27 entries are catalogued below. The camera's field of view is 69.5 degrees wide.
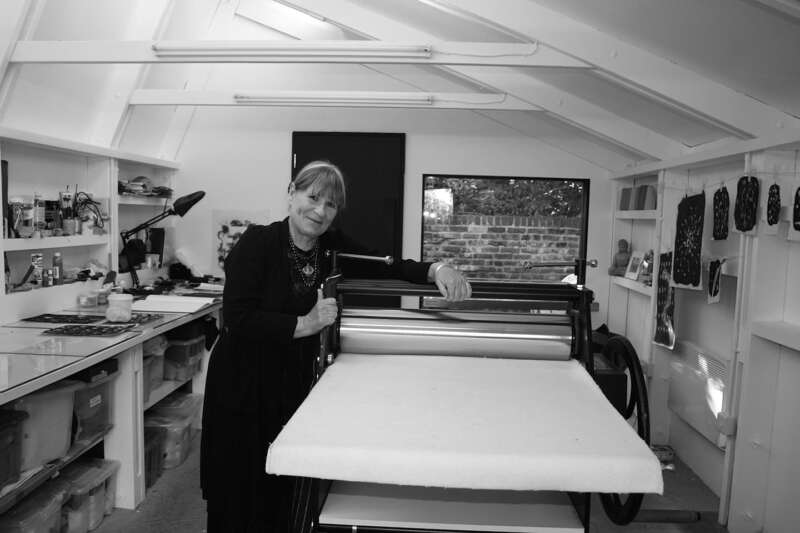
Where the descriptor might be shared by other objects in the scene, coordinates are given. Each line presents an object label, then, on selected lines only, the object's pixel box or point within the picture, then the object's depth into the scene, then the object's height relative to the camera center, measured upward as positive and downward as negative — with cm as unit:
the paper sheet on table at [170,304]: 311 -43
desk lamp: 354 -6
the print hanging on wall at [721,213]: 262 +15
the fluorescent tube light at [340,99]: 328 +76
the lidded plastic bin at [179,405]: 326 -105
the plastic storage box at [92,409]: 233 -78
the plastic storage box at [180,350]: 328 -72
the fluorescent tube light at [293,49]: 230 +73
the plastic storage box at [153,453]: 286 -116
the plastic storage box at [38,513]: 206 -107
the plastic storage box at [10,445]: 184 -73
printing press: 104 -39
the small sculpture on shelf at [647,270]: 358 -17
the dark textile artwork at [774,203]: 226 +17
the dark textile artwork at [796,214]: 216 +13
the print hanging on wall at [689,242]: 280 +1
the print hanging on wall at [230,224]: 425 +3
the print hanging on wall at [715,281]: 271 -17
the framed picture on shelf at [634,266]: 376 -16
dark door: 419 +42
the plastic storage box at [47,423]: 199 -73
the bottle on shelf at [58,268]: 296 -25
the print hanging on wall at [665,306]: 317 -35
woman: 172 -41
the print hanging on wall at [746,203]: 235 +18
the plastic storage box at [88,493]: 232 -114
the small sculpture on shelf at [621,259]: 396 -12
